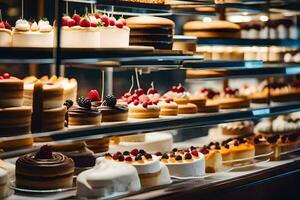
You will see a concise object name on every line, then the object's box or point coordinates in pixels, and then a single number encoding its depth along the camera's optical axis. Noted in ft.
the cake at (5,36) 10.74
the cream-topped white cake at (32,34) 10.95
